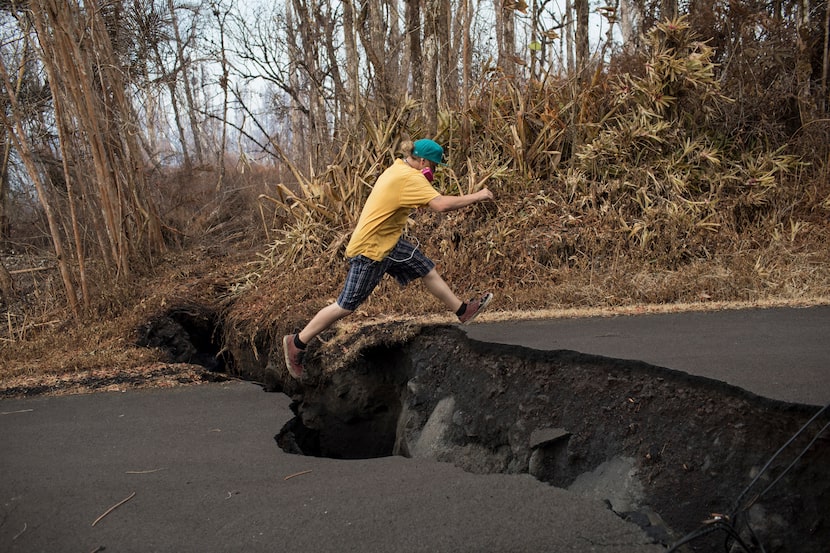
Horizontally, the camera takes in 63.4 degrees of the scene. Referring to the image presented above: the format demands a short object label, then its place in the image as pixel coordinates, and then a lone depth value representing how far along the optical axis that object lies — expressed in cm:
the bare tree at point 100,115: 801
